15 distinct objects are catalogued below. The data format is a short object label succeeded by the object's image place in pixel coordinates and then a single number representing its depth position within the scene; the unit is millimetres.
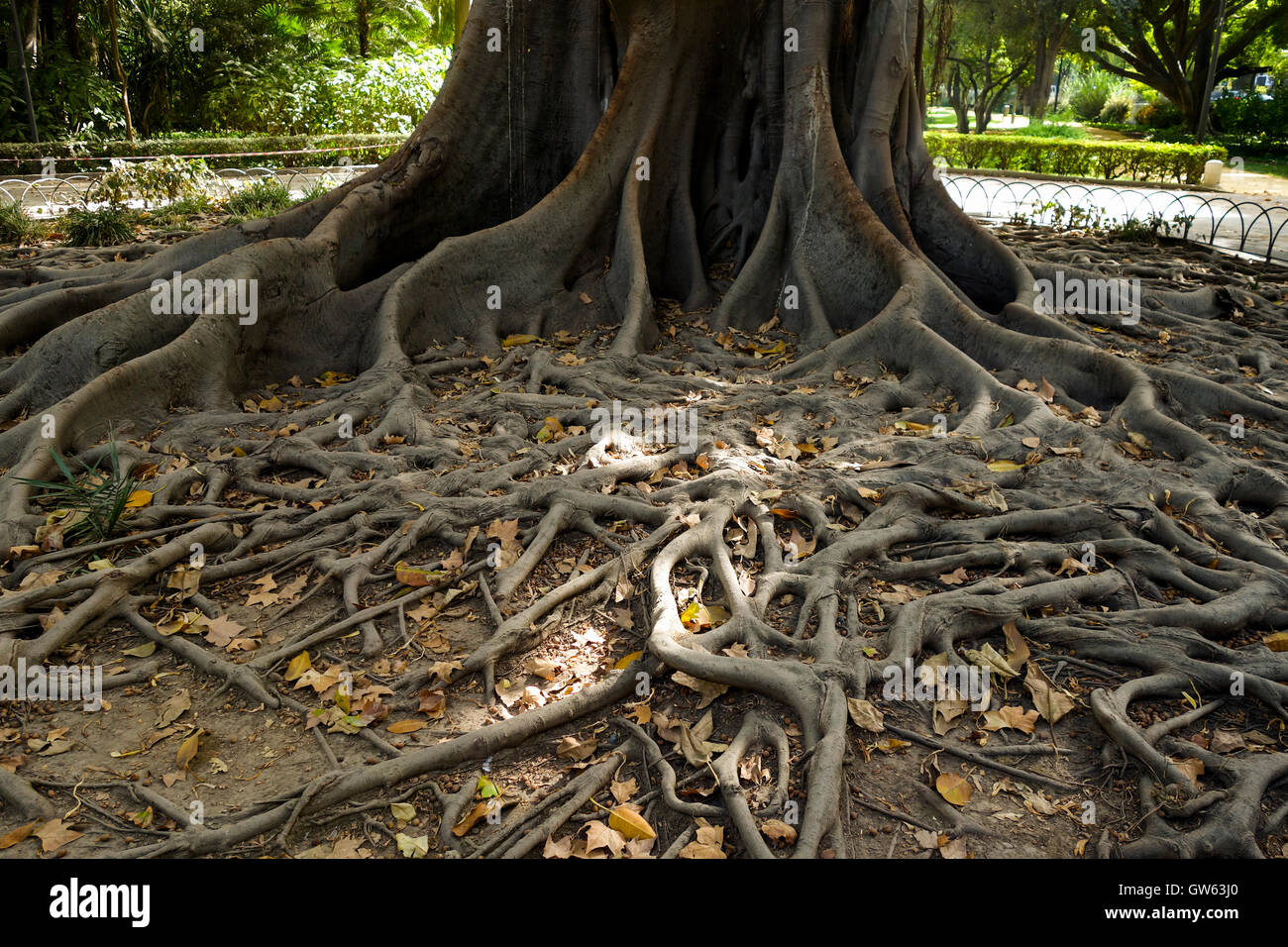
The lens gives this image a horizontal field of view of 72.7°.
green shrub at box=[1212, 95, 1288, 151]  29469
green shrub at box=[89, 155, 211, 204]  13664
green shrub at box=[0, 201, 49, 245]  10930
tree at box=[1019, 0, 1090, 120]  29422
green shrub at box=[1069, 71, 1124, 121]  46750
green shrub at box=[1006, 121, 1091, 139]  30817
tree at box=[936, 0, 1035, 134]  32438
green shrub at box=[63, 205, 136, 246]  10664
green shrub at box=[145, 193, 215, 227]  12125
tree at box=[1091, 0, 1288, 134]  27703
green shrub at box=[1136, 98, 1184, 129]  32719
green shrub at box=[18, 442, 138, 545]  4398
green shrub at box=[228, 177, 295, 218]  12219
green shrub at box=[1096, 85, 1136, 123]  43431
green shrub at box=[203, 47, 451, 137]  23453
